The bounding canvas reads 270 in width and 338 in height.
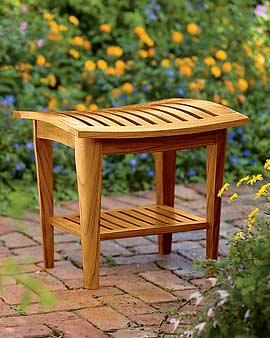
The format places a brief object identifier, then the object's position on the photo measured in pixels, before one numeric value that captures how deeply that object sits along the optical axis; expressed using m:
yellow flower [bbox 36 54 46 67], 7.42
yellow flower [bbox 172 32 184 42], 8.00
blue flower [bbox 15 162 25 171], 6.79
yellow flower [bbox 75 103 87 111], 7.22
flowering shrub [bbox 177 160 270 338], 3.21
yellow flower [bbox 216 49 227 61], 7.94
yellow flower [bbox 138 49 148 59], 7.71
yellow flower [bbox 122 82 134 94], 7.43
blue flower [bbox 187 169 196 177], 7.24
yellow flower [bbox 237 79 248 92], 7.84
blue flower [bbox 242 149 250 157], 7.52
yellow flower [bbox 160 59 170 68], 7.68
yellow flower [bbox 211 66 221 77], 7.77
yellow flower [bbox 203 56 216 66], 7.84
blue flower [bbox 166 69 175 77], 7.59
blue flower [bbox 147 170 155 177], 7.08
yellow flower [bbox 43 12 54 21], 7.63
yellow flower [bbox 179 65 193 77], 7.66
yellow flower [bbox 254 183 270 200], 3.70
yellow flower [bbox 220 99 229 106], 7.64
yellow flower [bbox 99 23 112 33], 7.78
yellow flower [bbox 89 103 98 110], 7.26
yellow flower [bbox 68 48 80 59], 7.59
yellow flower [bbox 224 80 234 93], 7.81
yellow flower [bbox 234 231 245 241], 3.63
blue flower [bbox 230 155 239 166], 7.39
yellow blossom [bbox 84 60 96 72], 7.56
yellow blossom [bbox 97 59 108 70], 7.61
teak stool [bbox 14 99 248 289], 4.67
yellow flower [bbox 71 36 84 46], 7.69
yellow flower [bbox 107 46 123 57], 7.73
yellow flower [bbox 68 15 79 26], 7.69
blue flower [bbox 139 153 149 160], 7.19
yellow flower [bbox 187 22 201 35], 8.07
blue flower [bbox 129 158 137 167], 7.07
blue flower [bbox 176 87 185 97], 7.51
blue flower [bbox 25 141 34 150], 6.89
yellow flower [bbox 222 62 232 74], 7.91
